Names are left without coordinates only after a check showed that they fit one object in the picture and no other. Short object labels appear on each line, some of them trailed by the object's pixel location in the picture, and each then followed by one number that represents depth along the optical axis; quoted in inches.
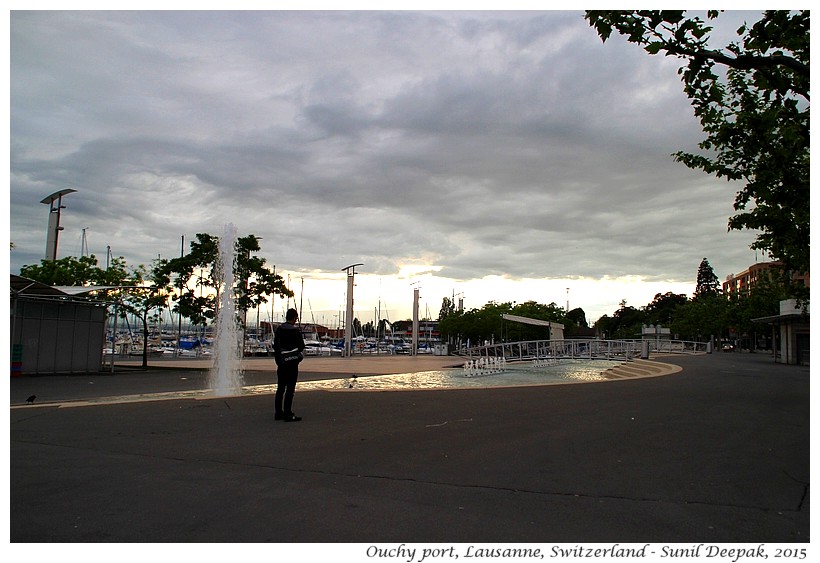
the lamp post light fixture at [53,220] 1178.0
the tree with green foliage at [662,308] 5424.7
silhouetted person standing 396.2
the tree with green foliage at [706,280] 5212.6
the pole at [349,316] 2043.6
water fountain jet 662.5
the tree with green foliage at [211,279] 1133.1
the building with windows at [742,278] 5128.0
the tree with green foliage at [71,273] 1194.6
